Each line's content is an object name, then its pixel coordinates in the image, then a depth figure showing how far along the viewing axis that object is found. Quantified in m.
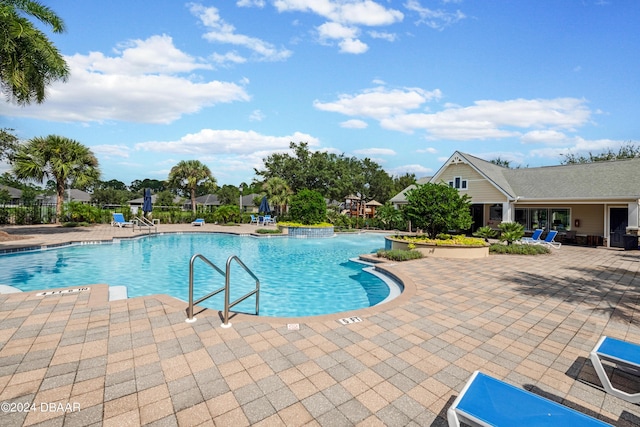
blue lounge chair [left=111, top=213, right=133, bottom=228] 23.77
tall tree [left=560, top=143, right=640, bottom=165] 37.84
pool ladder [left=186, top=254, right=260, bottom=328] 4.39
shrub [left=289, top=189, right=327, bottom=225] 22.75
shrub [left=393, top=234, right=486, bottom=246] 12.05
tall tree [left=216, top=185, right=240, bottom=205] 59.55
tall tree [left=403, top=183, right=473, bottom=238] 12.61
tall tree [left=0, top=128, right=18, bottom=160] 24.05
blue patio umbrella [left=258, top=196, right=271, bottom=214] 29.01
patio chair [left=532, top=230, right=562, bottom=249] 15.60
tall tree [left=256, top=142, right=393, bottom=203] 37.75
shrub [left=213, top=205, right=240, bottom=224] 29.95
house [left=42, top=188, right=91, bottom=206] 47.03
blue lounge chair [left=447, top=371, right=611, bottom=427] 2.03
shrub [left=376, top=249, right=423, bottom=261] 10.82
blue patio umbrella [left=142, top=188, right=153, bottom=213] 24.41
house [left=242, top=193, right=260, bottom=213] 55.87
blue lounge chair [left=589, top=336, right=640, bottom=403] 2.85
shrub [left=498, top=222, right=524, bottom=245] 14.09
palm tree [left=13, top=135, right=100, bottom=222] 21.25
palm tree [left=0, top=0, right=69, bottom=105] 13.02
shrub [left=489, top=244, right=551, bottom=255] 12.84
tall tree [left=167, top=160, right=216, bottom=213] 34.09
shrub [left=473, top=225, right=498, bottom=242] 16.26
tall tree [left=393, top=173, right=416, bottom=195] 55.89
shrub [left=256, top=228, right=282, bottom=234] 22.03
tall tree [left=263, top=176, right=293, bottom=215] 32.28
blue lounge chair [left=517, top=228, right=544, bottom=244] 15.93
